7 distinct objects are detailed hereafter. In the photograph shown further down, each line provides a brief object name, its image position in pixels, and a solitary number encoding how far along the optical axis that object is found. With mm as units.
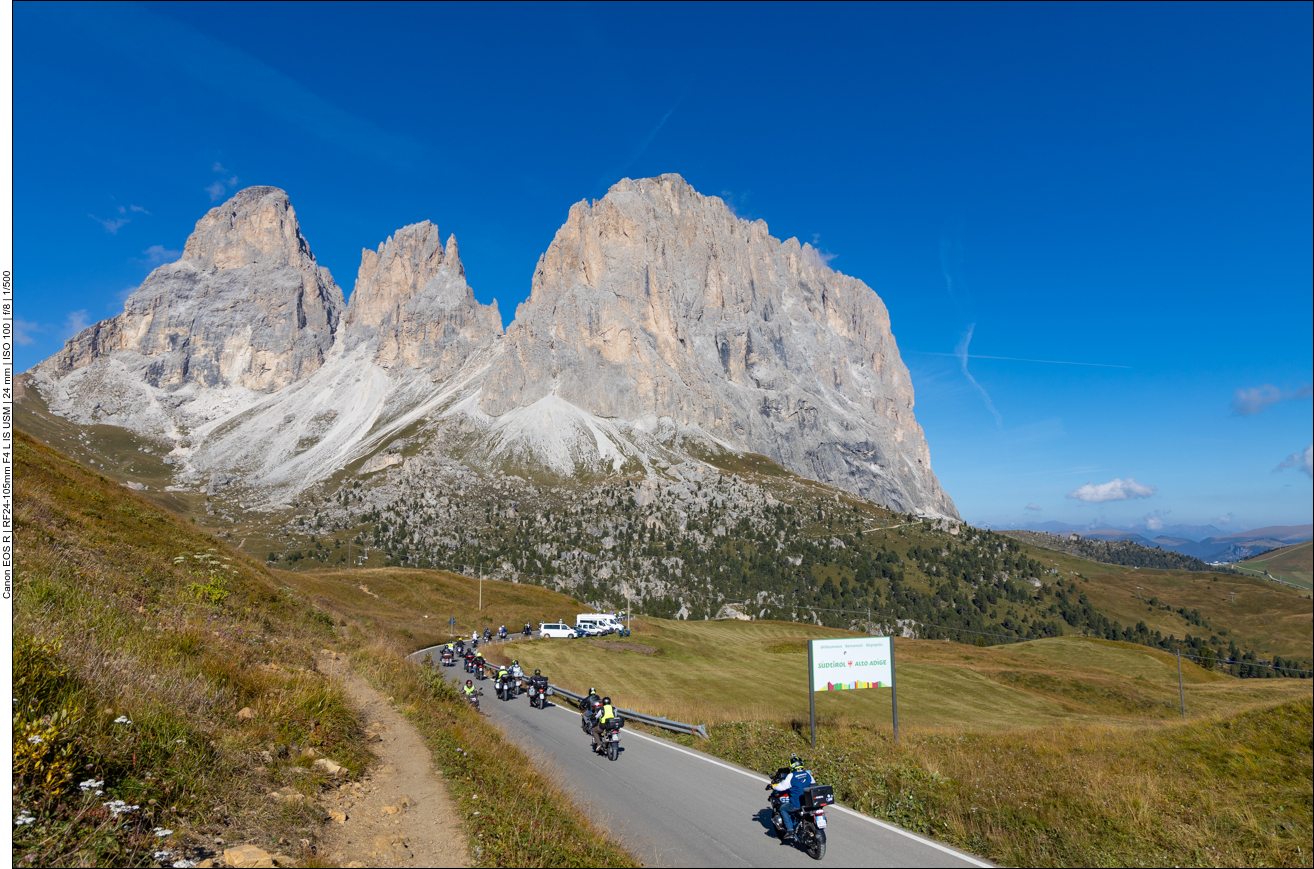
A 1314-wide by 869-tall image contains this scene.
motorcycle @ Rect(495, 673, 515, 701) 28375
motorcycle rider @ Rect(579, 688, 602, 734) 18609
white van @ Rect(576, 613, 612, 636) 62500
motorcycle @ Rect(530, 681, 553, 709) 26422
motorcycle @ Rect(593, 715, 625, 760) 16781
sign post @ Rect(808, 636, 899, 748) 18281
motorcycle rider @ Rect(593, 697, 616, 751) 17156
